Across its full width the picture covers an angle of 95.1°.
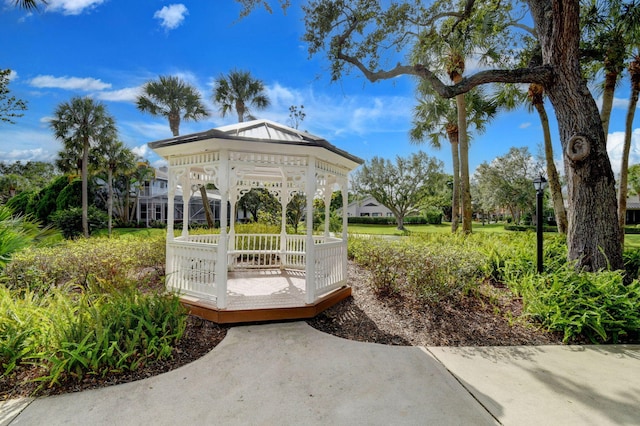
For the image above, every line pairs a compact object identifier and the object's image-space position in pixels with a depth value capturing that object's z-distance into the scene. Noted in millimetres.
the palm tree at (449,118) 12548
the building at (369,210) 51156
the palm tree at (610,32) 6793
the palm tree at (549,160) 9922
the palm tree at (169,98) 16531
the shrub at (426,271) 5223
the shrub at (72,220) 17328
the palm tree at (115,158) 20797
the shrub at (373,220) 40469
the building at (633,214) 39469
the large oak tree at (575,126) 5203
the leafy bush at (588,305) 4117
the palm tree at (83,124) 17906
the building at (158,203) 28897
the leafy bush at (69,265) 5223
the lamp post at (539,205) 5469
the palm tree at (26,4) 5641
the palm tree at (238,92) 18547
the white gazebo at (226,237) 4664
